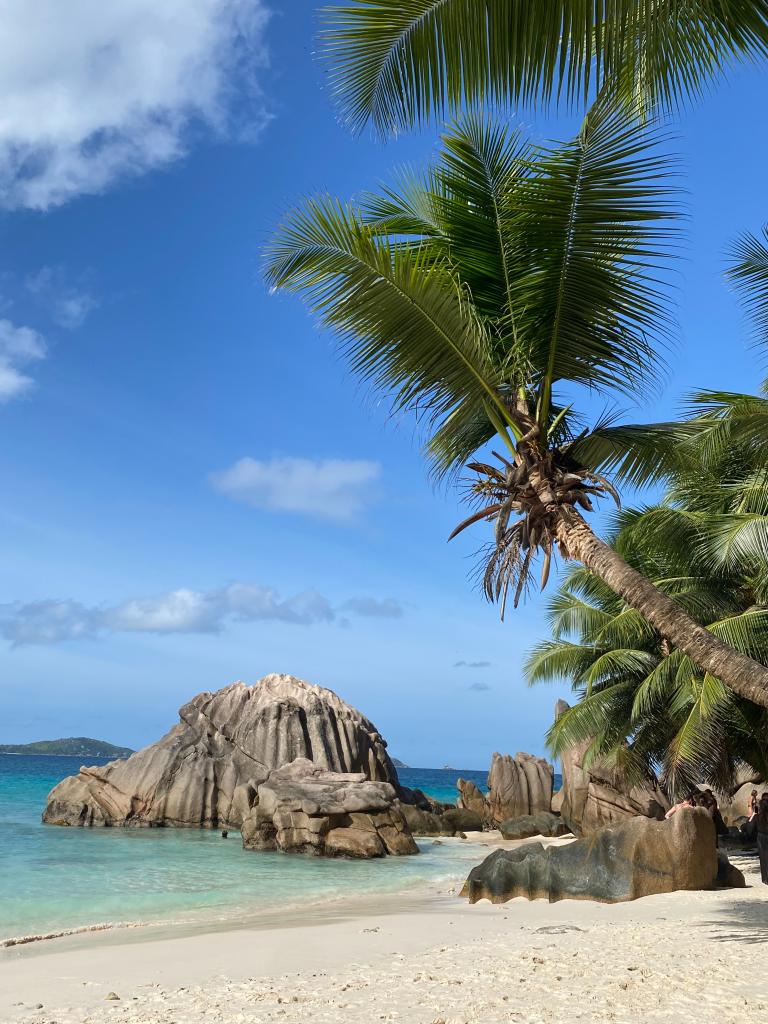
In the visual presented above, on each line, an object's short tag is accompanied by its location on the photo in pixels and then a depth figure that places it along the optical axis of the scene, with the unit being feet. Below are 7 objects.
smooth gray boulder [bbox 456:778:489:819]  132.26
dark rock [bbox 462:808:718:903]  41.55
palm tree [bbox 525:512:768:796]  61.41
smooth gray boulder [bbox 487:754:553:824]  127.54
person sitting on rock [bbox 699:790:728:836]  73.67
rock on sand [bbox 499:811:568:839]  102.06
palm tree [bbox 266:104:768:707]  22.61
